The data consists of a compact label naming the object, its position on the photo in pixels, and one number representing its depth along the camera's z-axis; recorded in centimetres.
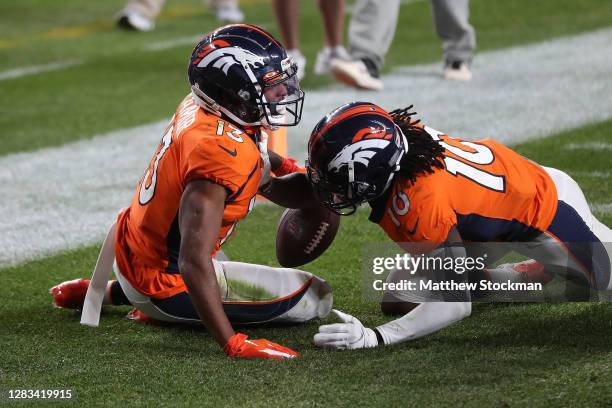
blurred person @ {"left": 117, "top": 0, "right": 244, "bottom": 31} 1977
